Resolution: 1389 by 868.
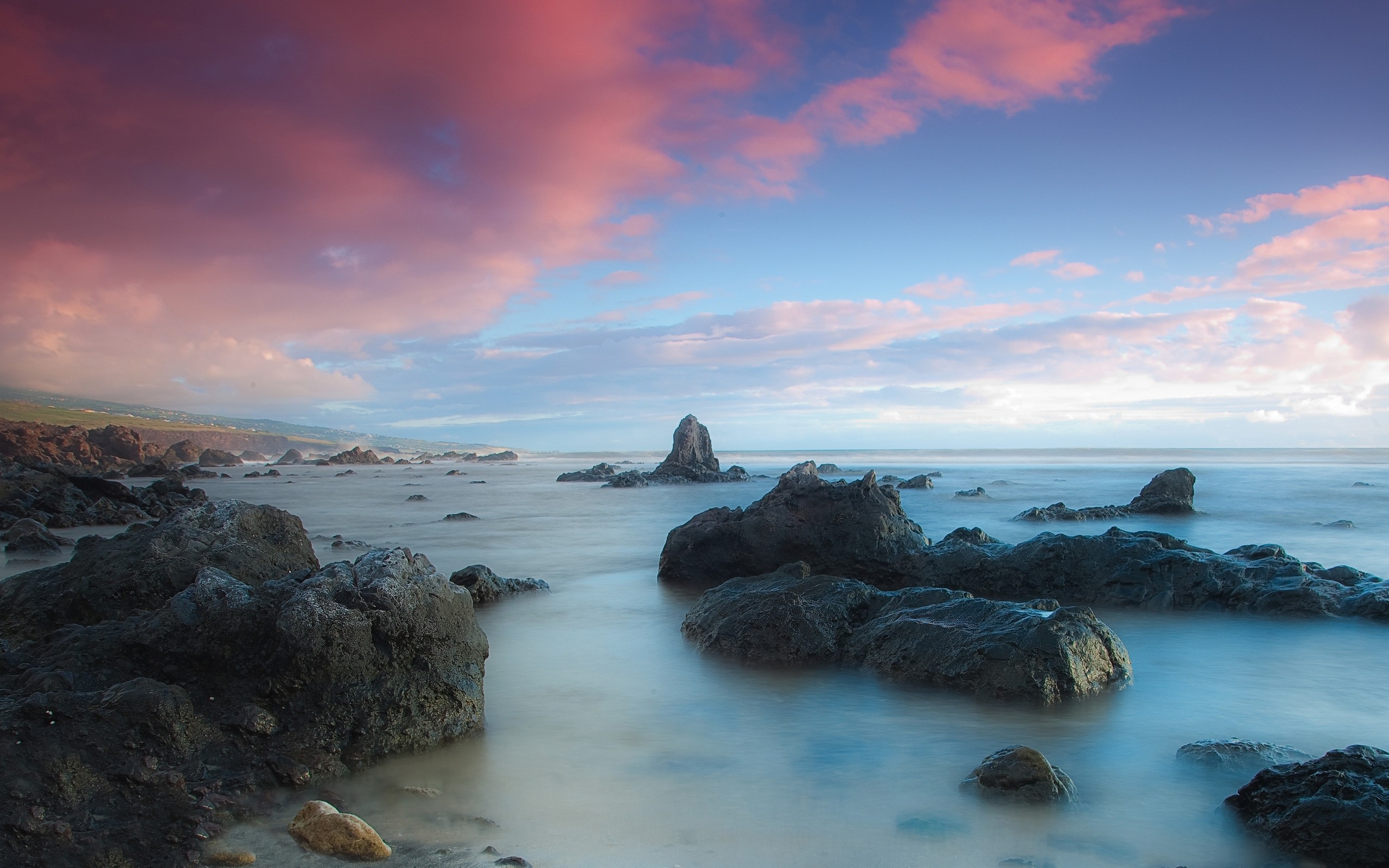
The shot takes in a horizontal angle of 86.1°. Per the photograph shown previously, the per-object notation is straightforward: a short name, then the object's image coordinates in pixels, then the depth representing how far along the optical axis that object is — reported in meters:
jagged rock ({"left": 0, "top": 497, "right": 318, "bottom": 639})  5.83
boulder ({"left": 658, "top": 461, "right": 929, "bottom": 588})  10.07
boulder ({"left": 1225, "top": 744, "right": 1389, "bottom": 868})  3.29
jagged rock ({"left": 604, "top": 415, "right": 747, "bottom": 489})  43.88
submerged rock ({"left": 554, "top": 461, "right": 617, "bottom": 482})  46.16
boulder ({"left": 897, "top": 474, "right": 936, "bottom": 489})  33.22
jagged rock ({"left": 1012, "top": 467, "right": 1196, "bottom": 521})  19.88
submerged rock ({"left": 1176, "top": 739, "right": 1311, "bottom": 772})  4.51
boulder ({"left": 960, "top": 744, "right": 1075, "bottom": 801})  4.05
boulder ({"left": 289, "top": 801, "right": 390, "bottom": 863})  3.42
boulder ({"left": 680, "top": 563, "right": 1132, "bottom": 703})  5.71
